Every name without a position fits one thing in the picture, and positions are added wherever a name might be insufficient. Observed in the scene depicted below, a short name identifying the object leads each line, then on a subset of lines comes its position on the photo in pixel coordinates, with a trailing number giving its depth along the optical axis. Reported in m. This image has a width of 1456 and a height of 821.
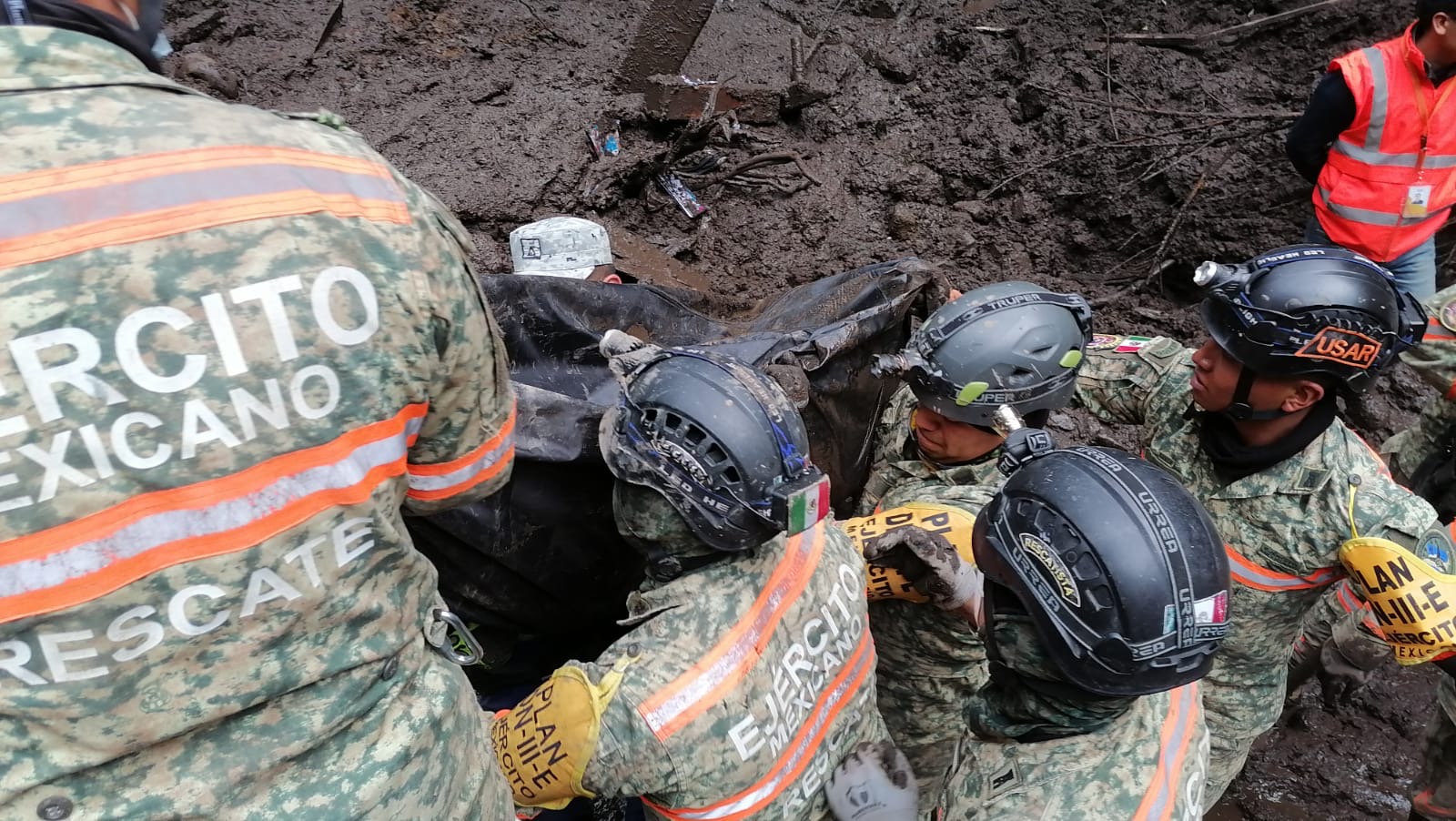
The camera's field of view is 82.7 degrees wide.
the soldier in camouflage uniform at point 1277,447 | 2.15
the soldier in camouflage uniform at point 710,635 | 1.57
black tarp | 1.94
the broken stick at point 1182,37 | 5.19
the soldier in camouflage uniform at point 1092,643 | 1.46
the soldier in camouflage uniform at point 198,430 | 0.97
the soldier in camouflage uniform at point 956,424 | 2.35
